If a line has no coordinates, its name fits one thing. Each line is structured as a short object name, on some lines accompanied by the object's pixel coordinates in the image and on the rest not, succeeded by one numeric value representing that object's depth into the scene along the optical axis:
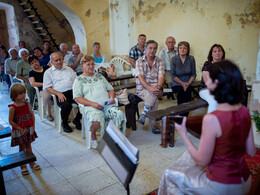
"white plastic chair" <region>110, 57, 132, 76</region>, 6.25
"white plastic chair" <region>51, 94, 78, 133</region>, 3.58
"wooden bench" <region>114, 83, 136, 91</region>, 4.10
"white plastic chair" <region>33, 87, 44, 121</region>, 4.12
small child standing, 2.27
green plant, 2.85
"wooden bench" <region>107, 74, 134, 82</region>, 4.64
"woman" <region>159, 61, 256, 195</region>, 1.18
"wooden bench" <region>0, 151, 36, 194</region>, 1.75
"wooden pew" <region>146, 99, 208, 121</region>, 2.81
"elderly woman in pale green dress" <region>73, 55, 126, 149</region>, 2.89
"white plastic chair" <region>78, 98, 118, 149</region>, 2.97
